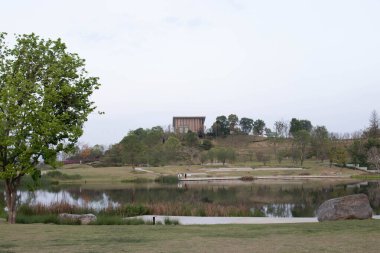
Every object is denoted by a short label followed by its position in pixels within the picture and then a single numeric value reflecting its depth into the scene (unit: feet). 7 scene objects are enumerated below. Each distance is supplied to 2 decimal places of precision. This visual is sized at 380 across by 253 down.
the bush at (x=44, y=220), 63.16
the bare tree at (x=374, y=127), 332.55
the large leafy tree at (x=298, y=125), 433.07
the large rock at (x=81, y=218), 63.62
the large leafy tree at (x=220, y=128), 479.82
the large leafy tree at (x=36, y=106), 55.67
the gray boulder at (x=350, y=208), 57.77
